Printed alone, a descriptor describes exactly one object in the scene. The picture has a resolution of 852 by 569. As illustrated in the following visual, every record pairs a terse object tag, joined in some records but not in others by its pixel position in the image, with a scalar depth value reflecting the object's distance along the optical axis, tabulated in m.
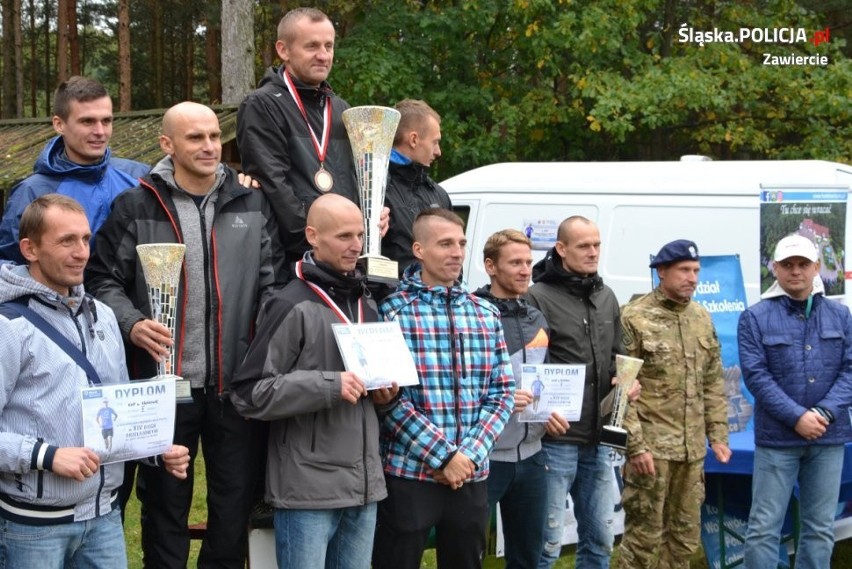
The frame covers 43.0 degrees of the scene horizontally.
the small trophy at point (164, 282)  3.85
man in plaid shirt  4.14
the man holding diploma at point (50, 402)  3.38
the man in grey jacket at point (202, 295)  4.05
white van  7.35
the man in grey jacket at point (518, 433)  4.72
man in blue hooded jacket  4.25
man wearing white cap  5.48
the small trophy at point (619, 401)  4.93
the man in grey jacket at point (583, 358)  4.97
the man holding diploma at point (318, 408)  3.81
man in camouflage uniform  5.35
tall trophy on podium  4.32
